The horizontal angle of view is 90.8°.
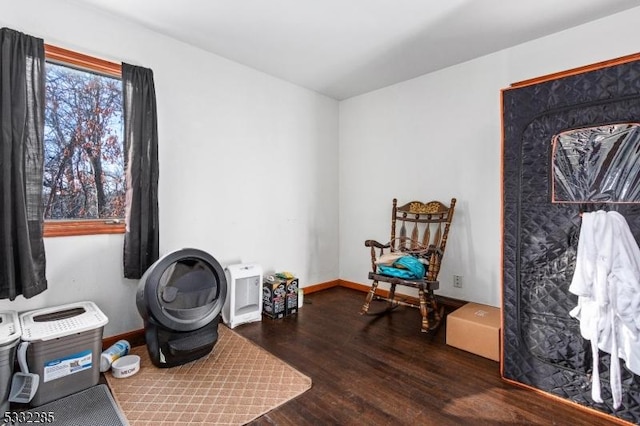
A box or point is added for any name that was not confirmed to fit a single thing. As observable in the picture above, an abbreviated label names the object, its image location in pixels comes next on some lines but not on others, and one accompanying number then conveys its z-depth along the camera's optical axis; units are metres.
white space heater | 2.64
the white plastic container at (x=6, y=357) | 1.49
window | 2.06
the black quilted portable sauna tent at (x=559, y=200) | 1.52
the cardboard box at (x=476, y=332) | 2.09
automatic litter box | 1.94
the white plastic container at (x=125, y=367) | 1.85
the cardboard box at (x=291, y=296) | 2.95
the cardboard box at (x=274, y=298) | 2.84
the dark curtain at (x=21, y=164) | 1.78
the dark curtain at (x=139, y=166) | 2.28
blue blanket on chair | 2.60
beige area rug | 1.53
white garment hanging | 1.44
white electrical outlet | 2.98
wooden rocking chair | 2.61
